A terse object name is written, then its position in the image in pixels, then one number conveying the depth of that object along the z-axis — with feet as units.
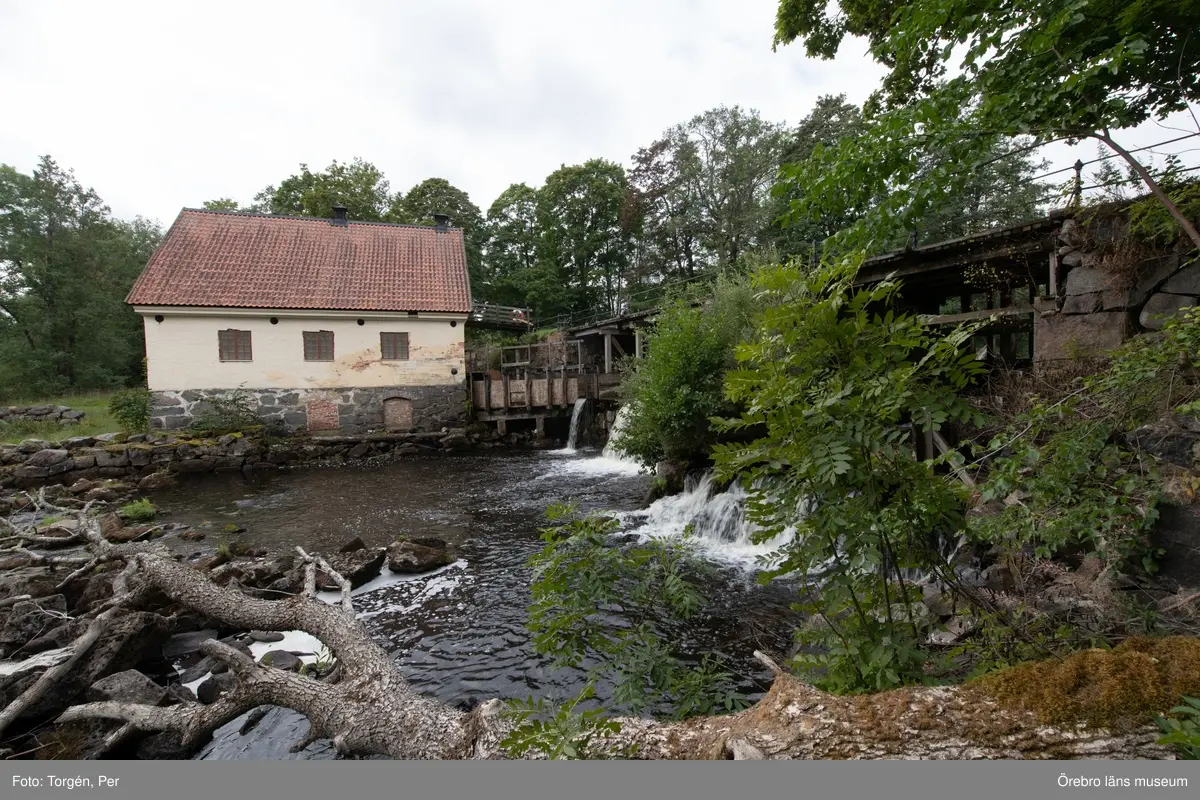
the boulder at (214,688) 13.32
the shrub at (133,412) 52.65
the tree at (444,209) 103.04
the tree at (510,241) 106.22
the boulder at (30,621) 15.17
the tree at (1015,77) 9.80
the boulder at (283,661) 14.42
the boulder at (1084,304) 18.16
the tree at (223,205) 112.06
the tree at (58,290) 74.59
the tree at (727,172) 83.15
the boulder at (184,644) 15.46
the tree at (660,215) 94.07
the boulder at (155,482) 38.86
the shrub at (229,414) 51.70
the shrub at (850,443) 6.07
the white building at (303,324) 52.54
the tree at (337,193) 93.61
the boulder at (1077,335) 17.60
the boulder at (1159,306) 15.80
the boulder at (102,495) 35.09
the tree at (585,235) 106.01
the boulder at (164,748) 11.15
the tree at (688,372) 29.91
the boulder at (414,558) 22.86
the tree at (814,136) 72.49
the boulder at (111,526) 25.94
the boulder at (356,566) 20.56
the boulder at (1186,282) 15.49
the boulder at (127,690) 12.42
